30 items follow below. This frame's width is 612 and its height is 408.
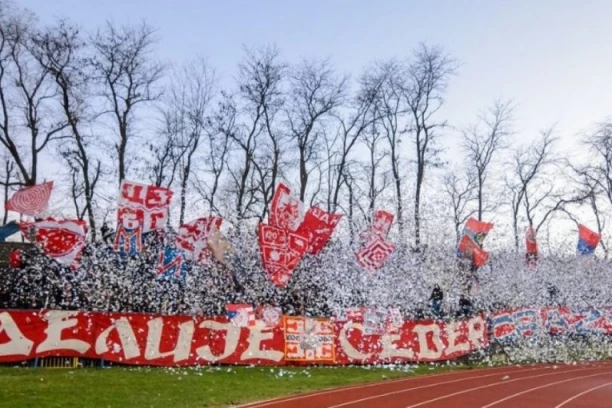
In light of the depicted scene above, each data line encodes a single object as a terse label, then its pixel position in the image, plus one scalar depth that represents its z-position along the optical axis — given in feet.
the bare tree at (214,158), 108.17
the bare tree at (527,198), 135.13
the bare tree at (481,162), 126.72
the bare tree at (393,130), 114.73
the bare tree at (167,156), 106.73
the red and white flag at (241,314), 63.82
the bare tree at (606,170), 132.87
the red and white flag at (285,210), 68.64
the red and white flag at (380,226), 77.15
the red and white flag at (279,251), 66.54
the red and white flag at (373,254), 76.38
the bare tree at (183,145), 106.83
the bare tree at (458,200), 127.44
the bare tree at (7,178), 87.08
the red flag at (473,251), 88.40
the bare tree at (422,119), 112.88
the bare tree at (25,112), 85.71
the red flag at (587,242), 108.78
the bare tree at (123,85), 93.61
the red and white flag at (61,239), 58.29
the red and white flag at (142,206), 60.29
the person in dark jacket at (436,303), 79.36
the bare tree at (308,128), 108.78
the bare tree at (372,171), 116.67
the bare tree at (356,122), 114.73
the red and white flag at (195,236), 65.92
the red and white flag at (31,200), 58.39
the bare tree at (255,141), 106.42
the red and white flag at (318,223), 73.46
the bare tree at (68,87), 88.07
